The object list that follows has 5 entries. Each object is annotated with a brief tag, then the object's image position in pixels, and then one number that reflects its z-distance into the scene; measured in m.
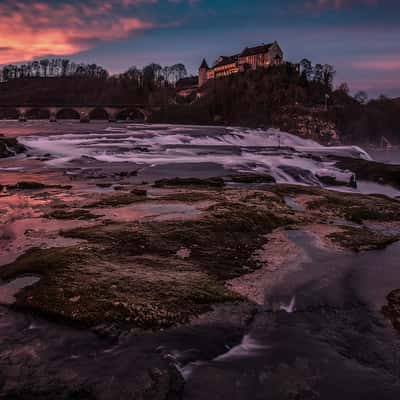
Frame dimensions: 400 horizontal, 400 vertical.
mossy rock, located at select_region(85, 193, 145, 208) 16.69
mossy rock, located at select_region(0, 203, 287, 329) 7.55
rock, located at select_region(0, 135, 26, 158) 38.16
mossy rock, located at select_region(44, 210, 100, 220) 14.43
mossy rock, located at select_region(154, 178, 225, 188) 23.75
